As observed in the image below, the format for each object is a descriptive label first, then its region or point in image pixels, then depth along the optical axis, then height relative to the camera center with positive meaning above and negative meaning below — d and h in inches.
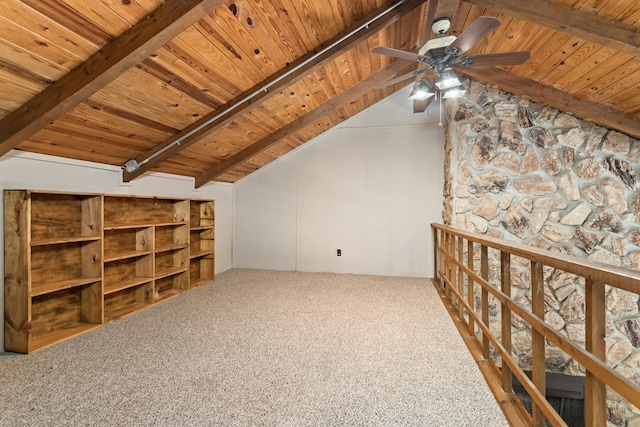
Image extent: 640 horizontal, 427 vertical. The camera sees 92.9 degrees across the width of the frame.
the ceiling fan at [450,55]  73.4 +43.0
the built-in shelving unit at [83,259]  85.5 -16.7
